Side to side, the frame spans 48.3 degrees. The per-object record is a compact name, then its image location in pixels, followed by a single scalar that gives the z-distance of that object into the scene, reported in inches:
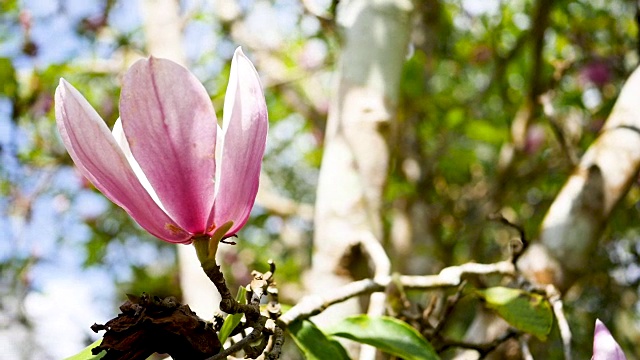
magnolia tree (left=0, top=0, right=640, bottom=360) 18.3
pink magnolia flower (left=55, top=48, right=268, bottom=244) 17.8
